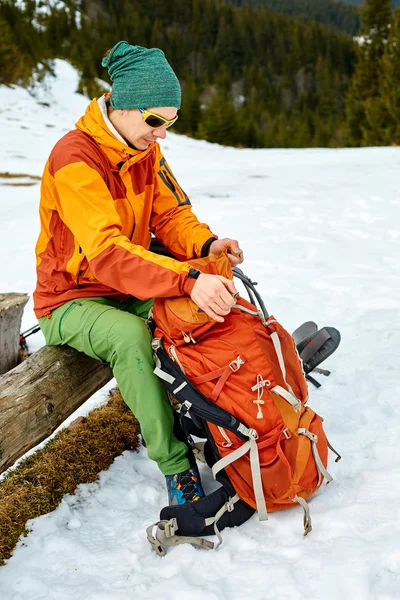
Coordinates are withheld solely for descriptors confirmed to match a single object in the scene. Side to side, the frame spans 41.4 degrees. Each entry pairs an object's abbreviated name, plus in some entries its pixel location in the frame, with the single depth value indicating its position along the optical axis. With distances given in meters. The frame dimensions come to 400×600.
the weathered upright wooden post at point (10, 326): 3.46
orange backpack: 2.39
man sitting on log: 2.46
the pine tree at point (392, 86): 32.62
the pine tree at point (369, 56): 36.81
